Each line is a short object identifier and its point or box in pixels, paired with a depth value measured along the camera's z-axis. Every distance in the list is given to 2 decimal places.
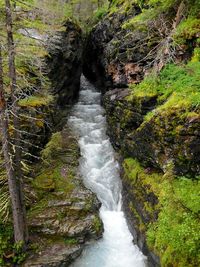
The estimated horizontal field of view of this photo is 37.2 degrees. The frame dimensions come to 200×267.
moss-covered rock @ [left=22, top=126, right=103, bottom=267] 10.80
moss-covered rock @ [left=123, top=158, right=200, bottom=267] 7.97
